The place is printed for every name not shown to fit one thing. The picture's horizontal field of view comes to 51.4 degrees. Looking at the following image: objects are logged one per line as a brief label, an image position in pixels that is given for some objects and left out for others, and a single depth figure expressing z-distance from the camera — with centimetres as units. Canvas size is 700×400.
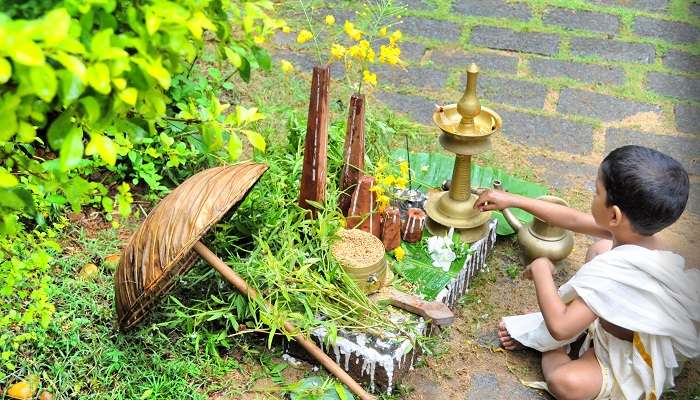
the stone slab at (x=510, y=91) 412
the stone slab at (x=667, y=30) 466
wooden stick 240
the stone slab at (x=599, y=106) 404
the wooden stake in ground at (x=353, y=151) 257
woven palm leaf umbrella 219
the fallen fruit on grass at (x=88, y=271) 276
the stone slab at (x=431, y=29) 465
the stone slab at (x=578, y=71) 431
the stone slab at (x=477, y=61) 438
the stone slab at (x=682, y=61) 439
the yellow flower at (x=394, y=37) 250
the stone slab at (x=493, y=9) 488
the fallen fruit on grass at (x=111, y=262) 281
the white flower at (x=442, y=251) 280
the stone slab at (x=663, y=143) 374
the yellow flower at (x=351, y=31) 241
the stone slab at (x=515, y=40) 455
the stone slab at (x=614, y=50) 448
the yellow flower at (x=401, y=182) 269
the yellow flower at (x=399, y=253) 276
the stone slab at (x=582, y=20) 477
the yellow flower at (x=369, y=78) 251
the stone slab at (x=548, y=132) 383
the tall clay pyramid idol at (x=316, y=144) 243
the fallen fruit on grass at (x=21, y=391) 232
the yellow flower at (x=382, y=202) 267
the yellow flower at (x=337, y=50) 249
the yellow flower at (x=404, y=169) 274
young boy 231
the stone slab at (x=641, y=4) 498
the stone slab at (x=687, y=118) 393
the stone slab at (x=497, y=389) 258
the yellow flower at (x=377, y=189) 265
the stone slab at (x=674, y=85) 418
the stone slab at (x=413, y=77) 424
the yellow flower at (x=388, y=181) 269
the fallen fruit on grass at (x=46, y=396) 232
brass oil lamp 270
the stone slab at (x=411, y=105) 398
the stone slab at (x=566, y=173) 358
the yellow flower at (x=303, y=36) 244
